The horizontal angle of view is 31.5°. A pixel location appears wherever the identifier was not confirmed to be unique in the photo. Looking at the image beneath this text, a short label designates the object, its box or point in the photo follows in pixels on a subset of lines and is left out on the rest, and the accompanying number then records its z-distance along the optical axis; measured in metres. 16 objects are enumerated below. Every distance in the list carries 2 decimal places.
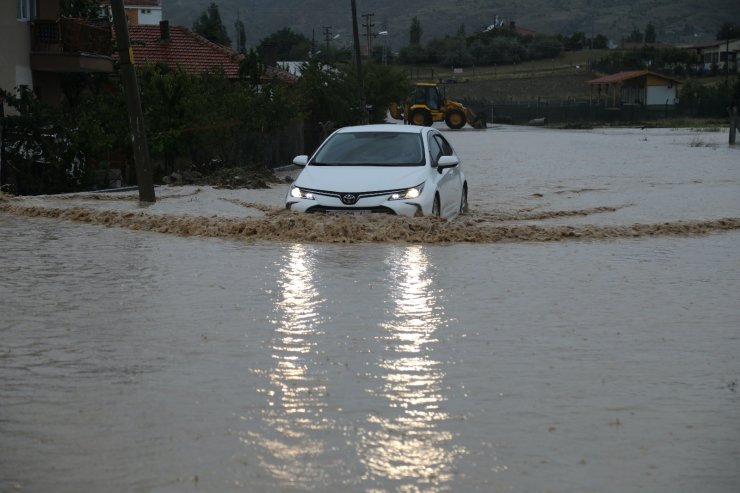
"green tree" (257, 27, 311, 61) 153.43
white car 15.48
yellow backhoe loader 70.50
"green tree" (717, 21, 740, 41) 178.25
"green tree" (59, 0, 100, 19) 34.91
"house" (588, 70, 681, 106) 114.38
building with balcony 30.73
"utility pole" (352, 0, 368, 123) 50.44
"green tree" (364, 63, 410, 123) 59.47
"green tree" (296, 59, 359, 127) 39.84
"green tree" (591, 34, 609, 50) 198.00
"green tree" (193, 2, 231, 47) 94.62
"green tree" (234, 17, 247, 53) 160.75
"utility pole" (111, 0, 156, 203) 19.89
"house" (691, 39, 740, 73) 151.20
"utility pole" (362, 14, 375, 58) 97.25
